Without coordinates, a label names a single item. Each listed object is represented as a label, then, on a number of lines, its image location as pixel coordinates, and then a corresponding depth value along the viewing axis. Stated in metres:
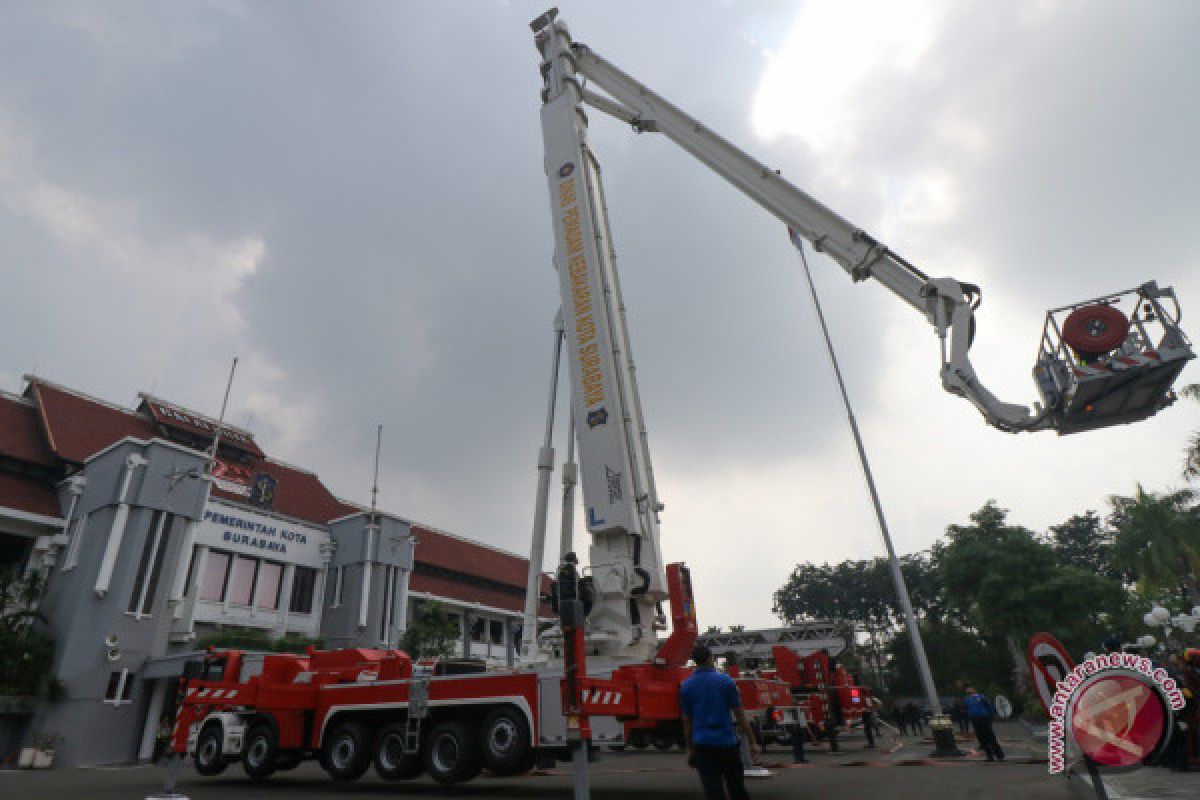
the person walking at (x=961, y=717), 25.52
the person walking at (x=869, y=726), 21.15
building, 22.45
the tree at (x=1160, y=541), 34.03
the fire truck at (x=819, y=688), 18.52
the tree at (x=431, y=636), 29.69
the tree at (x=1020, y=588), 35.78
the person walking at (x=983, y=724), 13.16
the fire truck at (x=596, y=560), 8.66
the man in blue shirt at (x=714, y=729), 5.87
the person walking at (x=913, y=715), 33.47
